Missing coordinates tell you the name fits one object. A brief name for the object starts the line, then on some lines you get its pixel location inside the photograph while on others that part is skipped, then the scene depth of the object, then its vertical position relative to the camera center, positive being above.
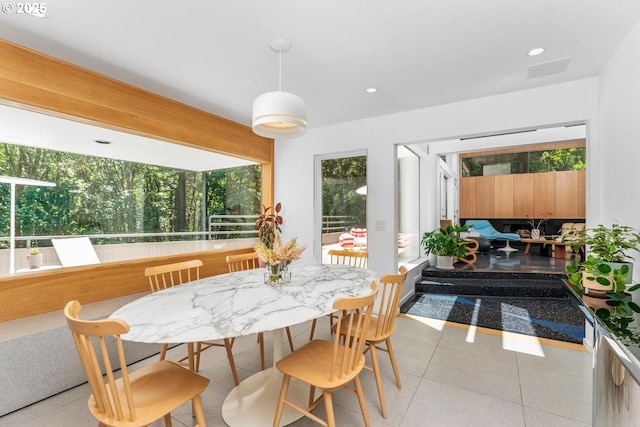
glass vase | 2.17 -0.47
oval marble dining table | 1.37 -0.56
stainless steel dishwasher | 0.79 -0.53
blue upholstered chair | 7.52 -0.60
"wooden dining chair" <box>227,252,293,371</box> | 2.49 -1.00
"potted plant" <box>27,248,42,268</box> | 2.55 -0.41
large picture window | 2.62 +0.21
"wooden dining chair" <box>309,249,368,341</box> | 2.89 -0.51
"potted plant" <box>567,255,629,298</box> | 1.51 -0.37
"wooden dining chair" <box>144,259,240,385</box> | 2.12 -0.92
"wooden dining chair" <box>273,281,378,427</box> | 1.49 -0.88
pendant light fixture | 1.94 +0.69
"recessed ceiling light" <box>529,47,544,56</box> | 2.35 +1.31
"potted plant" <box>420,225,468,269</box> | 5.28 -0.63
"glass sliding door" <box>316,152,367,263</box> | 4.22 +0.14
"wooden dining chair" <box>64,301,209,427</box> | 1.16 -0.86
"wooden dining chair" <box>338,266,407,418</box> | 1.91 -0.85
